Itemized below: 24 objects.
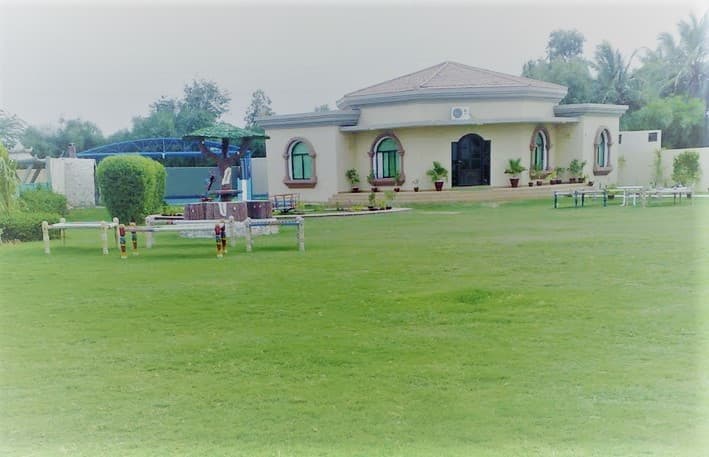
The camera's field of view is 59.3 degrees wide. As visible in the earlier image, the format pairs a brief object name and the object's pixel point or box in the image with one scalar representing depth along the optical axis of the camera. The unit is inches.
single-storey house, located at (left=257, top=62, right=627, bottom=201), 932.6
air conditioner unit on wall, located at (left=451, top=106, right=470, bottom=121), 923.4
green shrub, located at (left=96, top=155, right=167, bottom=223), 665.0
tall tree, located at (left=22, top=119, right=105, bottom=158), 1493.6
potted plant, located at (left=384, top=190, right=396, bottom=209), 871.1
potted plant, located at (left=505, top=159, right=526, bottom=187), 924.0
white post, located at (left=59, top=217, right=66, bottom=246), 484.0
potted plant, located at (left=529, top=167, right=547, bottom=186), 957.2
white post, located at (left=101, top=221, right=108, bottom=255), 425.4
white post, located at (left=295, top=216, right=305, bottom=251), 424.2
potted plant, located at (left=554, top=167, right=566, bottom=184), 992.8
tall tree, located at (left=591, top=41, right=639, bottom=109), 1371.8
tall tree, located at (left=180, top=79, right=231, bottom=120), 1374.4
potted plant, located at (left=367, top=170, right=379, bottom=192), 974.4
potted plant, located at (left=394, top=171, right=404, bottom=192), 951.6
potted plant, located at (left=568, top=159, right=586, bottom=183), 984.9
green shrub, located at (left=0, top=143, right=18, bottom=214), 561.2
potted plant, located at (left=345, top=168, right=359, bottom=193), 983.6
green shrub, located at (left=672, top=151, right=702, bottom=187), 955.9
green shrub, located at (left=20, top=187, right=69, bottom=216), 617.0
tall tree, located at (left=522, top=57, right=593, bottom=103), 1332.4
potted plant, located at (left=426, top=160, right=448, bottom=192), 916.6
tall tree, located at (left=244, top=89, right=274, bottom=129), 1443.2
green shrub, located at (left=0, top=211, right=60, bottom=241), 526.3
